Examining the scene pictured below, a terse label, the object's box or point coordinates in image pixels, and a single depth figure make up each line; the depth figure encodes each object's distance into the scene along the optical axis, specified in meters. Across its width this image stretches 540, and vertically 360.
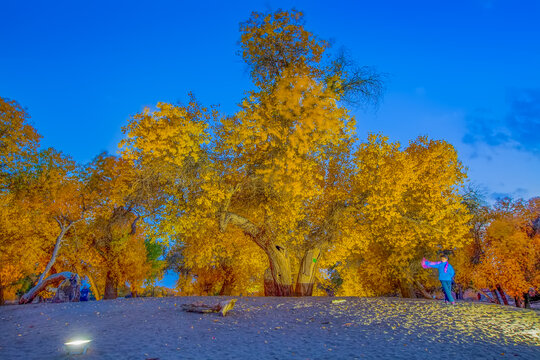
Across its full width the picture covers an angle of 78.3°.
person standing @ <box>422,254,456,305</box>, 13.35
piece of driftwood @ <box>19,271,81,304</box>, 13.98
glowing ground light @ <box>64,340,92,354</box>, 5.07
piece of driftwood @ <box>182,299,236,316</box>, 9.33
